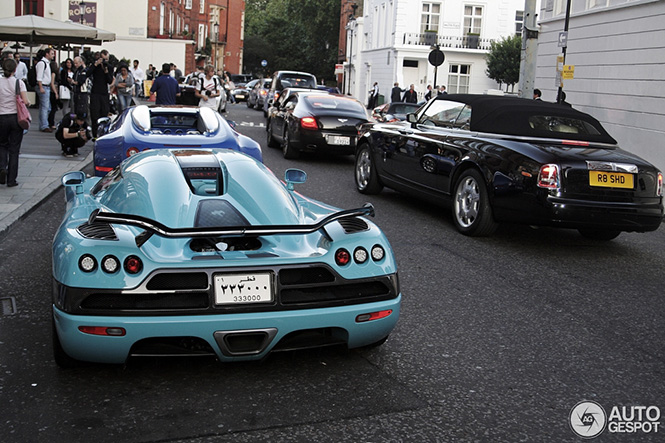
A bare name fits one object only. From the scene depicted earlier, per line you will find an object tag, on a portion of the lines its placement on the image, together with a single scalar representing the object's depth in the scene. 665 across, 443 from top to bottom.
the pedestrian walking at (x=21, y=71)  18.77
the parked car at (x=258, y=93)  39.03
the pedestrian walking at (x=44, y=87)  17.75
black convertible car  7.38
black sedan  15.33
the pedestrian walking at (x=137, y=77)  30.53
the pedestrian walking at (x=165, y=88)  15.30
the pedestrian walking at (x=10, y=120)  9.98
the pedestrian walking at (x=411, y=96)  37.44
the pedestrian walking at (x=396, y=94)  41.81
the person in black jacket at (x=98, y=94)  16.78
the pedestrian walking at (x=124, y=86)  19.46
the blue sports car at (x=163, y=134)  8.20
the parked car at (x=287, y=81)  31.58
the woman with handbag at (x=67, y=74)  19.09
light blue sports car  3.54
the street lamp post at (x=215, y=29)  88.25
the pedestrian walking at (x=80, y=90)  18.34
